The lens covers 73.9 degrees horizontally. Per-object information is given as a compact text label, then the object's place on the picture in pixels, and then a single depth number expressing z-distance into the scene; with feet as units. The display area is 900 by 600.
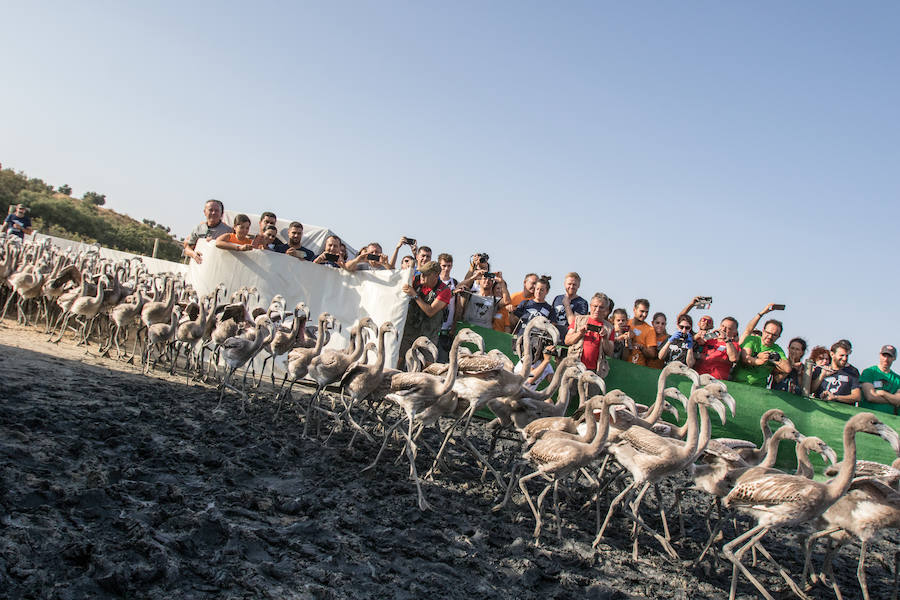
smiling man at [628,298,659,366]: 32.63
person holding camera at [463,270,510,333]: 34.76
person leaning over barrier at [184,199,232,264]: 39.24
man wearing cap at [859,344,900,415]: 31.55
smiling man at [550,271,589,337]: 31.81
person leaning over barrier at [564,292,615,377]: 29.17
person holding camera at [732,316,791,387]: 31.14
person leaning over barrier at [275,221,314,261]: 37.14
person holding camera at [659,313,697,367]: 30.55
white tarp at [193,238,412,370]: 35.47
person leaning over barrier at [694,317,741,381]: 30.91
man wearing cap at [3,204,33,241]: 63.62
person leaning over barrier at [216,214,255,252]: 35.94
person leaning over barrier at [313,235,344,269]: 36.81
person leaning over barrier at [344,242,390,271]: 35.82
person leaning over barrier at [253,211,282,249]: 36.68
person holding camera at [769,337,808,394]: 32.12
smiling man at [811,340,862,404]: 31.60
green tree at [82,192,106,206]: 186.39
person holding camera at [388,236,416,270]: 36.11
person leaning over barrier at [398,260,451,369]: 31.73
